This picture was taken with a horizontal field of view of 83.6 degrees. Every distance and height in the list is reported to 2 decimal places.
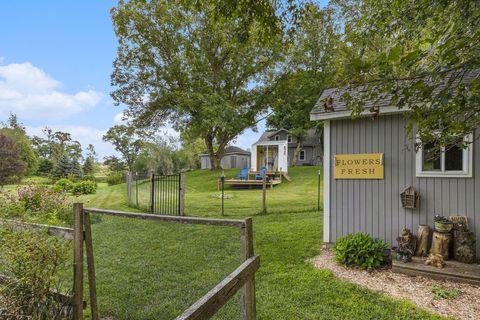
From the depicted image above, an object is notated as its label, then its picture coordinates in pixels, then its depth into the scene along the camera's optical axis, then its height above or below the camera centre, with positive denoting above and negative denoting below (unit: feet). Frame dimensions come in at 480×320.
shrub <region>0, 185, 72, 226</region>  14.19 -2.57
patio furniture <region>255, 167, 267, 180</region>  53.16 -2.79
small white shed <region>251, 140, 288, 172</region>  57.16 +1.53
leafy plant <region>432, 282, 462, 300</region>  10.26 -5.09
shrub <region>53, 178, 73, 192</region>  47.23 -4.08
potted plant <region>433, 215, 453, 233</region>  12.60 -2.93
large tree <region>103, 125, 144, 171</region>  103.19 +6.22
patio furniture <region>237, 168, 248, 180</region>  53.72 -2.81
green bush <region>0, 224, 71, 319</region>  6.94 -2.97
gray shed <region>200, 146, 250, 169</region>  97.96 +1.10
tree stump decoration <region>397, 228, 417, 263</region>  12.91 -4.11
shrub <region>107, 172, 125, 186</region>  70.08 -4.83
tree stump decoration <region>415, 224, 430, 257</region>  13.28 -3.90
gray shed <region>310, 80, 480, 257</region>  13.12 -0.81
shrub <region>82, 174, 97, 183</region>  75.88 -4.71
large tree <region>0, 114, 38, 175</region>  84.18 +2.93
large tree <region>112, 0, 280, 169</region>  53.52 +19.92
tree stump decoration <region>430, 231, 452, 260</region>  12.53 -3.81
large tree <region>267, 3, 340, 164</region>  57.06 +19.73
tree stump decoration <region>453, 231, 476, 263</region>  12.14 -3.82
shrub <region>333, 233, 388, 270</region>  13.16 -4.53
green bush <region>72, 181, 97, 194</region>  47.19 -4.76
